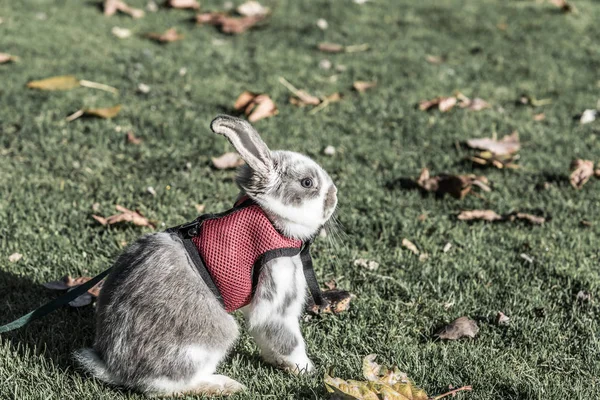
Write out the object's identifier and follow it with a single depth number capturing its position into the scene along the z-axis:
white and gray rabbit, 3.06
